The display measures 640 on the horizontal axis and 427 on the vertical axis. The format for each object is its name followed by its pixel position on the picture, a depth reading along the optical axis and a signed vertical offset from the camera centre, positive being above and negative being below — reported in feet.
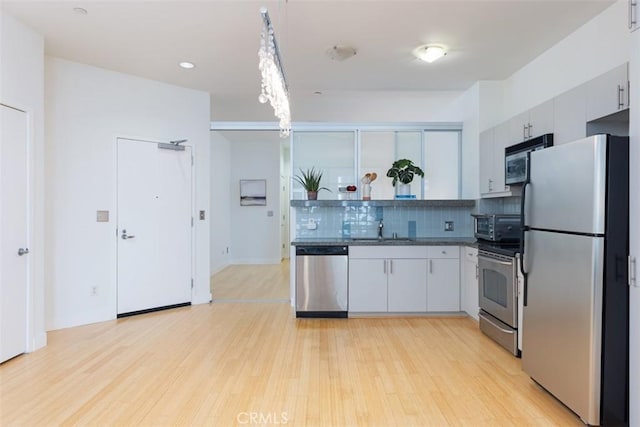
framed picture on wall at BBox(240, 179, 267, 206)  26.48 +1.27
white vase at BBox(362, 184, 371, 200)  14.89 +0.70
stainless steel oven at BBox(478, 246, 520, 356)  9.83 -2.62
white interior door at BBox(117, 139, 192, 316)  13.50 -0.78
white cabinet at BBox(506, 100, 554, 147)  9.72 +2.49
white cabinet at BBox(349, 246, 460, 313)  13.38 -2.65
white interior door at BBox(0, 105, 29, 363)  9.32 -0.70
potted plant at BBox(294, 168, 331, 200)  14.97 +1.13
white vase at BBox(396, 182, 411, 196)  14.98 +0.79
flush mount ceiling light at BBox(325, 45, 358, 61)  11.07 +4.90
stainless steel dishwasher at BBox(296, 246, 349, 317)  13.32 -2.65
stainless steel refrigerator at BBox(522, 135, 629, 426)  6.27 -1.26
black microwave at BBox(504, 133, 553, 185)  9.77 +1.62
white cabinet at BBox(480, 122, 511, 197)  11.96 +1.71
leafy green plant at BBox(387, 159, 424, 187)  14.69 +1.52
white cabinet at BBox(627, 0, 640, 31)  6.15 +3.34
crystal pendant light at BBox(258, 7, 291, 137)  6.92 +2.83
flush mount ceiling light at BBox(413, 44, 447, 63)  11.07 +4.91
